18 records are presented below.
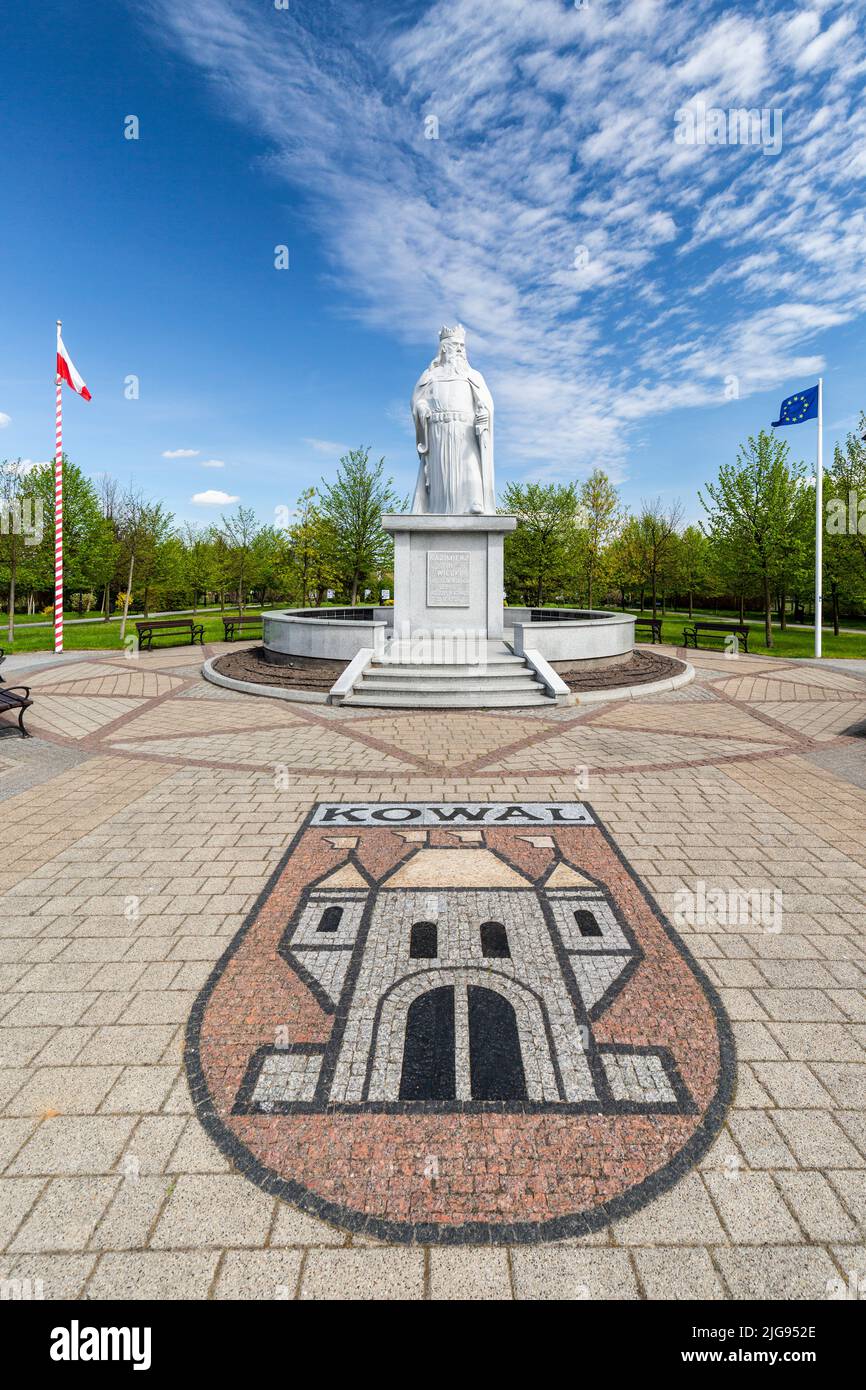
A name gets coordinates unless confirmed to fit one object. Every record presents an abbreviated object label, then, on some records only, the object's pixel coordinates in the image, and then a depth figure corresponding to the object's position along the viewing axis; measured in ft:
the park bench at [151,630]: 71.51
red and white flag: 65.73
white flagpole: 63.86
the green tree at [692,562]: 155.01
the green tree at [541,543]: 119.55
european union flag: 65.31
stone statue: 55.26
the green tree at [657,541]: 132.77
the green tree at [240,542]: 143.95
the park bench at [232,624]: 84.49
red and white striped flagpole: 66.18
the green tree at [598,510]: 134.10
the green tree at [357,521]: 104.47
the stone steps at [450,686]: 41.57
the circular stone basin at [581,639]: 49.70
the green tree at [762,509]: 79.20
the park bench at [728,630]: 69.62
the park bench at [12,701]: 31.19
